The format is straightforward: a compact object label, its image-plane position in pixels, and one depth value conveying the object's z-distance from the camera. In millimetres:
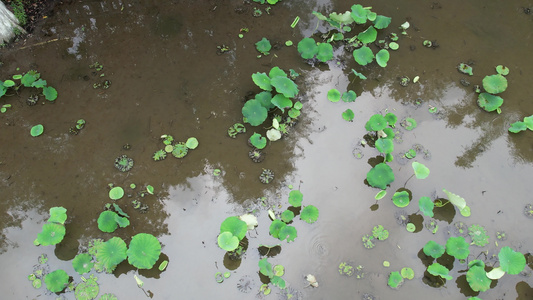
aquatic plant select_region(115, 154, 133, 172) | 4359
